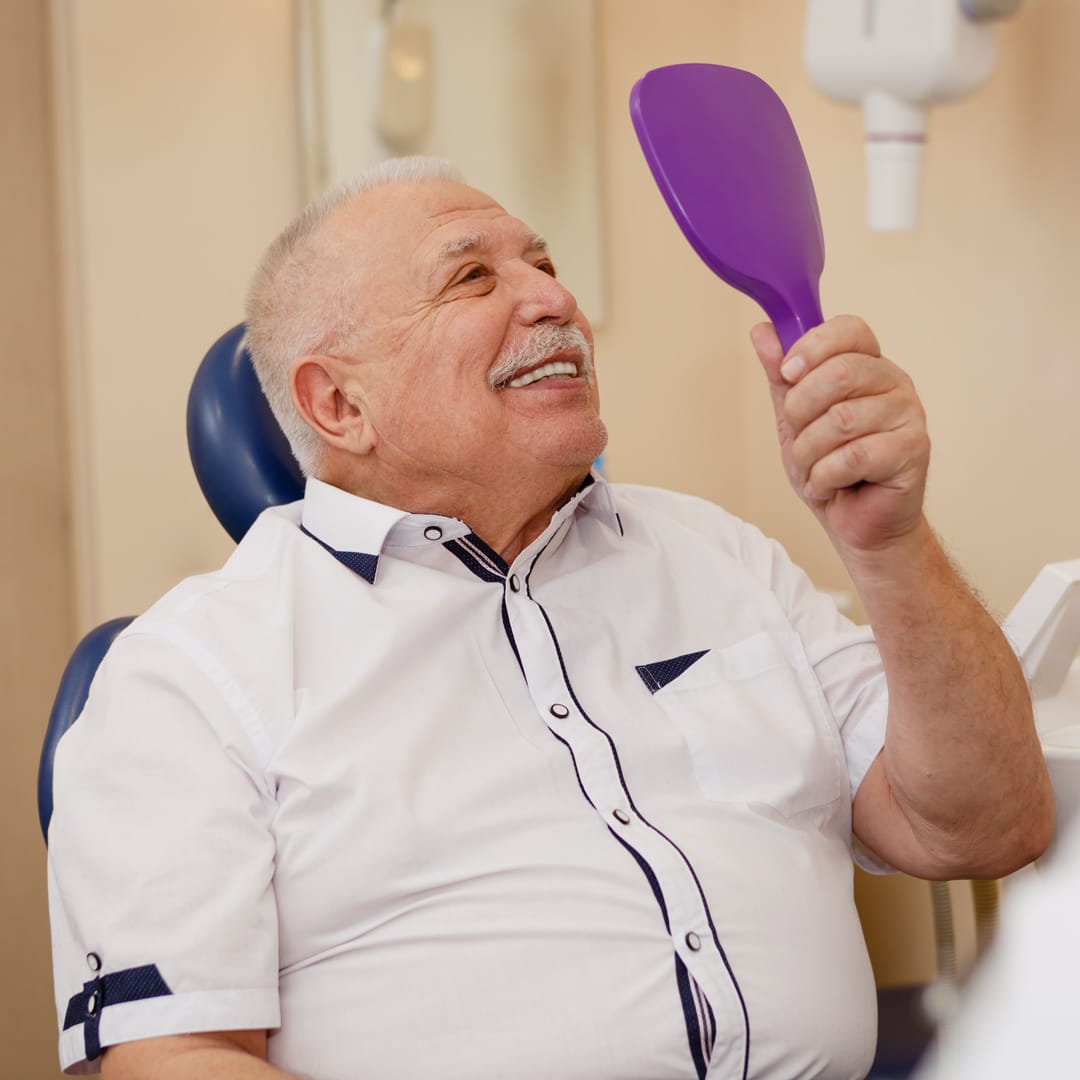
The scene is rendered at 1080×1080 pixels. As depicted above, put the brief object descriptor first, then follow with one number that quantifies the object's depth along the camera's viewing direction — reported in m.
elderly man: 1.97
